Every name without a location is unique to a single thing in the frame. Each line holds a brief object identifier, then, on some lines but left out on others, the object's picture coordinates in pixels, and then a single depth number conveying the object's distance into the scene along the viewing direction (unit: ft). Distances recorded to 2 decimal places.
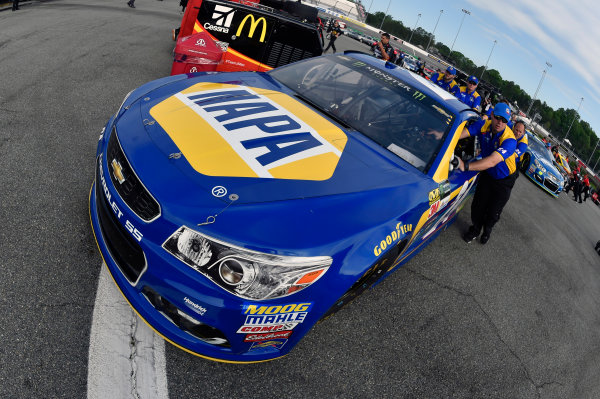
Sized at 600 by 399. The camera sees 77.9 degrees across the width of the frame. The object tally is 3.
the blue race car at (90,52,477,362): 5.79
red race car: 16.84
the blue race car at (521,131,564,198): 33.01
